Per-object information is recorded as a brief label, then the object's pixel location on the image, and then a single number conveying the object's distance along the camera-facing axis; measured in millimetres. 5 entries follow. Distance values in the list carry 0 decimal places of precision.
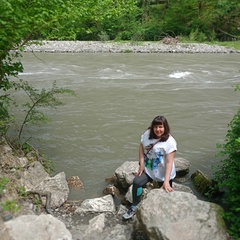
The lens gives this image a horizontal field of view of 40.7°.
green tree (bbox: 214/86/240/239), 3816
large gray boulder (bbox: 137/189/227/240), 3484
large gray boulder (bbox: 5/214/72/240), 3295
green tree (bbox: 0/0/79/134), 4066
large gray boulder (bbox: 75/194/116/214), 4910
